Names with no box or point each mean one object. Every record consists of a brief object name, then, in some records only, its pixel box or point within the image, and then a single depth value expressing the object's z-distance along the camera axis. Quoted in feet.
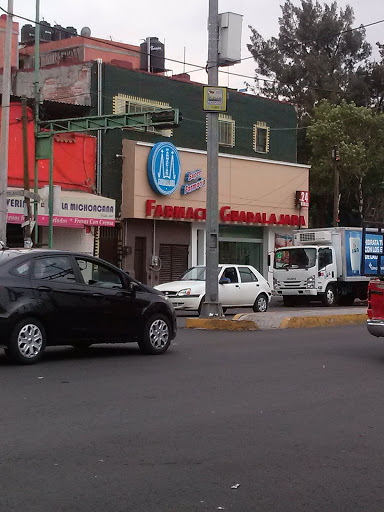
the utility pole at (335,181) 132.70
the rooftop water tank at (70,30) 172.76
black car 37.47
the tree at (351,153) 152.35
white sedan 74.79
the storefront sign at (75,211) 93.91
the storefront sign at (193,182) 113.39
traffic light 79.66
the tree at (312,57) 195.52
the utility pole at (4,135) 82.84
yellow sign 63.26
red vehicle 42.98
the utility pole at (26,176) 84.75
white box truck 101.09
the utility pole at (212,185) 64.03
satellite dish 170.11
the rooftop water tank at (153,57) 138.51
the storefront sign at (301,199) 131.85
